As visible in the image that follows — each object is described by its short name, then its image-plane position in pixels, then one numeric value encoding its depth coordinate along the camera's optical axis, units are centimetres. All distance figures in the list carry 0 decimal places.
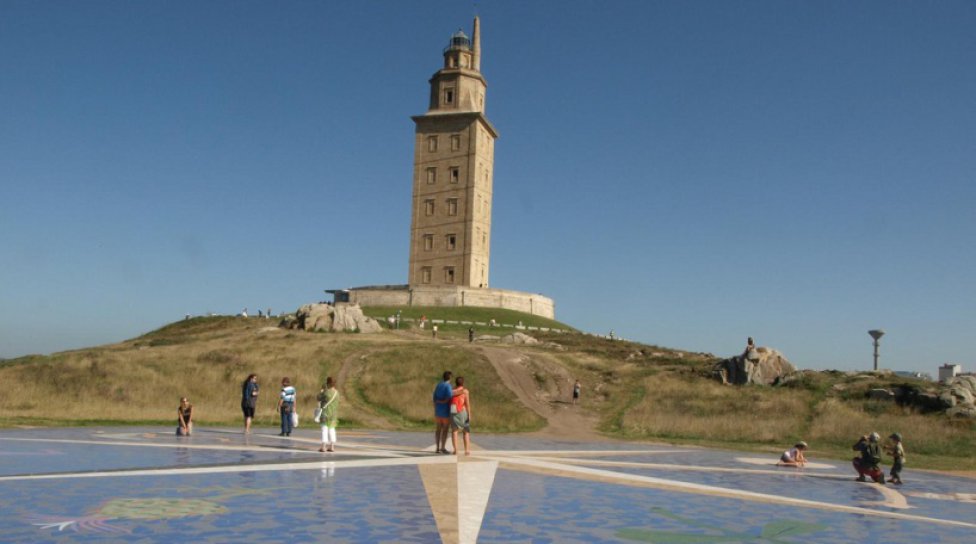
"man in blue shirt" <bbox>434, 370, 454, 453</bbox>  1864
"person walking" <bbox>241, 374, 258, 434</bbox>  2355
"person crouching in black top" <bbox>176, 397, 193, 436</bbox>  2261
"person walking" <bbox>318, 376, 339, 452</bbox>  1894
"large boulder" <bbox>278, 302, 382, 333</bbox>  5628
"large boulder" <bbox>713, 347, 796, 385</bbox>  4000
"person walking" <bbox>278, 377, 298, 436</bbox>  2353
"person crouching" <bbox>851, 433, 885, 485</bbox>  1795
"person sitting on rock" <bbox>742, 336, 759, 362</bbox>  4069
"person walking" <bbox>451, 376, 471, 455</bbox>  1847
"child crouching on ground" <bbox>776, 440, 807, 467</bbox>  2092
